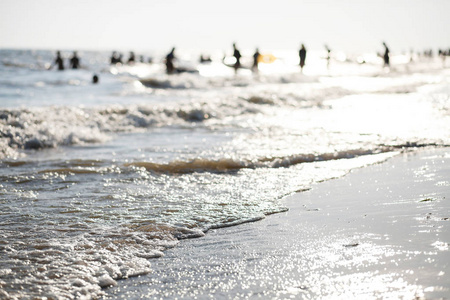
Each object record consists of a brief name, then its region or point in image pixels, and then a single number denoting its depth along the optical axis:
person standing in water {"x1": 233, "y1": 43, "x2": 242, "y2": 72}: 35.88
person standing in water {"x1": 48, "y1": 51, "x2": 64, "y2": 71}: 37.18
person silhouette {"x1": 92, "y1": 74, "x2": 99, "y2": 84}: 27.16
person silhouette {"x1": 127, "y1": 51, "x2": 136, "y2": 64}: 56.69
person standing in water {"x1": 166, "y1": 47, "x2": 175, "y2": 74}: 34.47
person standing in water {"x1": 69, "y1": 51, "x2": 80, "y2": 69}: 40.25
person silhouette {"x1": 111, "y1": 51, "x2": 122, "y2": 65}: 54.80
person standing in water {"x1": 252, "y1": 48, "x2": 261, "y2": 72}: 41.73
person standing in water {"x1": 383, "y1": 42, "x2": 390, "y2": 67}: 40.74
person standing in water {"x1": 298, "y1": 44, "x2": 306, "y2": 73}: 36.50
